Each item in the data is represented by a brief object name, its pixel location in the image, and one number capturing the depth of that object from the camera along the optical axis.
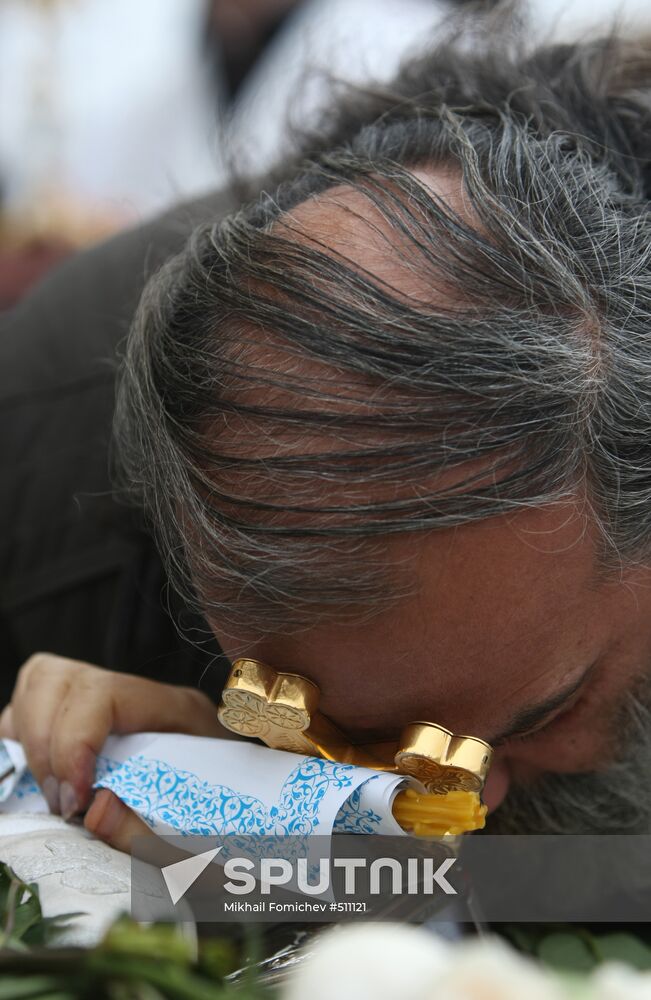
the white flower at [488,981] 0.78
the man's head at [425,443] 1.16
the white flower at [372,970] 0.82
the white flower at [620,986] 0.82
